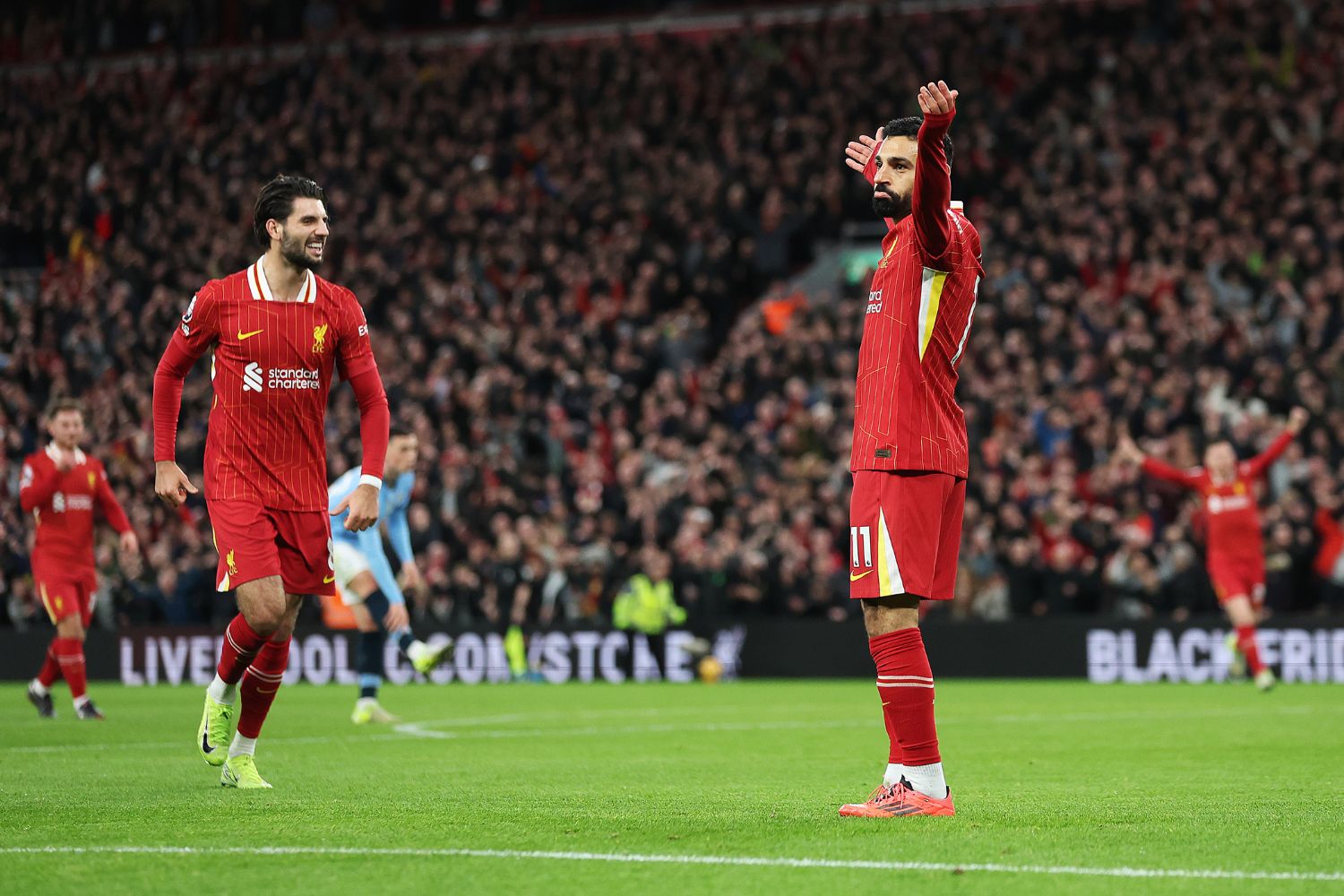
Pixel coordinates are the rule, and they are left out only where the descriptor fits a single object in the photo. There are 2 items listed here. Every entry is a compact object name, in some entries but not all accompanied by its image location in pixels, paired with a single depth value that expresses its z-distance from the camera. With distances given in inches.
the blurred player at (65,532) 621.6
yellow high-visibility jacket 938.1
